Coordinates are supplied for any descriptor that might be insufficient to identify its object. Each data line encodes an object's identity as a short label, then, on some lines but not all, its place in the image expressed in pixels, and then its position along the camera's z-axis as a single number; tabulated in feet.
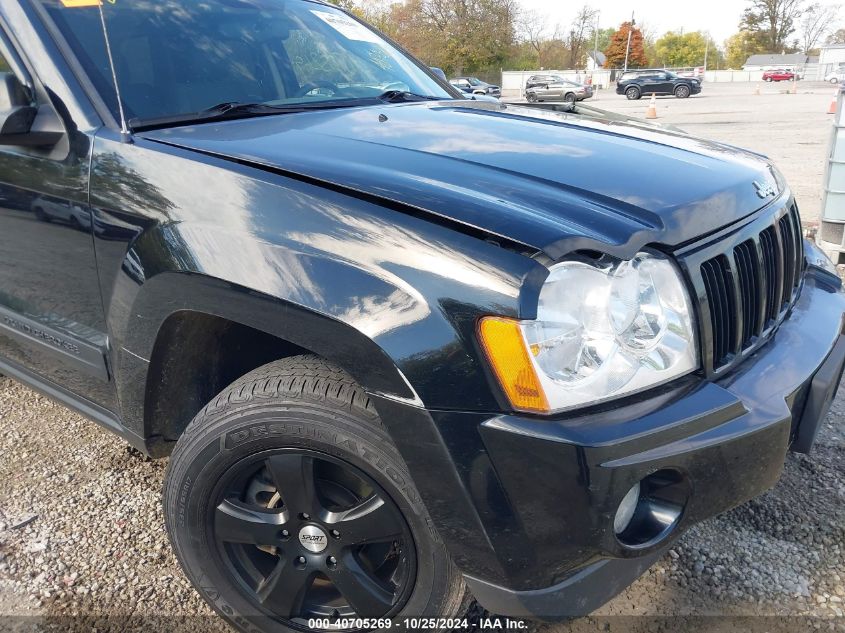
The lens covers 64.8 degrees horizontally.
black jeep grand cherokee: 4.33
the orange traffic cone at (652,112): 66.55
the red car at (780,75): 174.29
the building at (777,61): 230.07
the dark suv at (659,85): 118.83
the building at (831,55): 182.67
